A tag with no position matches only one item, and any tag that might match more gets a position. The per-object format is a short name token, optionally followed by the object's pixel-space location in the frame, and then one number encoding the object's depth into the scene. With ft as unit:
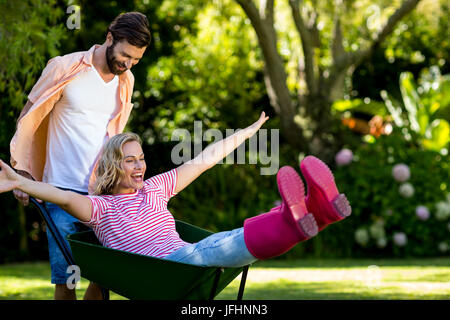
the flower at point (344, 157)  49.47
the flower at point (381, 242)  47.42
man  19.77
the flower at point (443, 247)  47.57
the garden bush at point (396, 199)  47.58
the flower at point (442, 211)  46.98
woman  15.10
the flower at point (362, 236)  47.70
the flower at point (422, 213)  46.91
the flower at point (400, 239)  47.03
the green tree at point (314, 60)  50.03
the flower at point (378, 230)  47.50
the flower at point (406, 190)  47.50
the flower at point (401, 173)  47.52
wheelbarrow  15.96
